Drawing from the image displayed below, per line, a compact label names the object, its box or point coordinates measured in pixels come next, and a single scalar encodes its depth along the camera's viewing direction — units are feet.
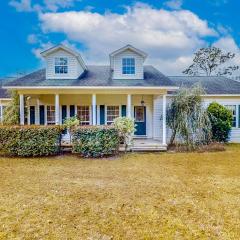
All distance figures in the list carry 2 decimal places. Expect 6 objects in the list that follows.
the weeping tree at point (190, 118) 46.24
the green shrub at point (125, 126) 41.55
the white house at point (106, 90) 47.11
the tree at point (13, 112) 53.01
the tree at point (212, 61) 117.50
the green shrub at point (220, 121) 52.47
